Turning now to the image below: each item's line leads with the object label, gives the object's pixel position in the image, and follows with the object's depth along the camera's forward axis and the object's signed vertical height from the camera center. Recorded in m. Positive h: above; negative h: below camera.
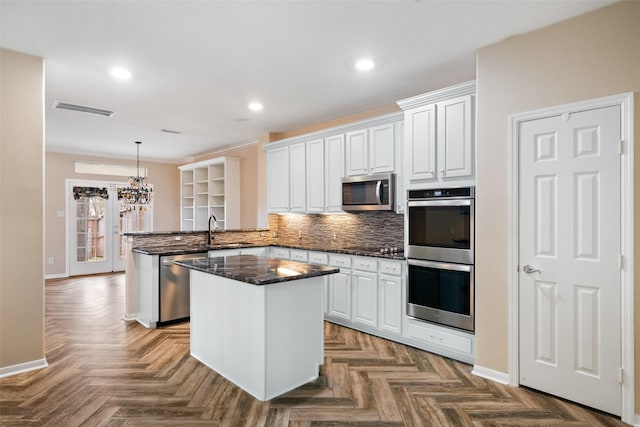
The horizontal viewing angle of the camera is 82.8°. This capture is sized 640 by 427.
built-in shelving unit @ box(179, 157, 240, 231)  7.03 +0.45
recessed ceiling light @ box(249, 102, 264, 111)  4.52 +1.37
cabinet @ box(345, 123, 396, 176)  4.11 +0.76
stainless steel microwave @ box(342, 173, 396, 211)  4.09 +0.25
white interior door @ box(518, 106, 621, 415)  2.40 -0.30
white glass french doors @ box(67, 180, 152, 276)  7.83 -0.25
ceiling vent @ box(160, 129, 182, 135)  5.95 +1.38
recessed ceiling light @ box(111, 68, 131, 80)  3.41 +1.35
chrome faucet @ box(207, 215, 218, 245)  5.22 -0.34
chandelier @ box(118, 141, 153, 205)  6.29 +0.38
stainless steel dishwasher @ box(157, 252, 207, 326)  4.39 -0.95
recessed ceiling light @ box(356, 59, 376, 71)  3.24 +1.37
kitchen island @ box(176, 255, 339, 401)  2.59 -0.83
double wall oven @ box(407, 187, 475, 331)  3.15 -0.38
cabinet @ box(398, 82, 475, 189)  3.20 +0.72
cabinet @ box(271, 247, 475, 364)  3.35 -1.03
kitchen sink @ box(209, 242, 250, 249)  4.88 -0.44
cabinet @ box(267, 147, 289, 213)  5.46 +0.54
